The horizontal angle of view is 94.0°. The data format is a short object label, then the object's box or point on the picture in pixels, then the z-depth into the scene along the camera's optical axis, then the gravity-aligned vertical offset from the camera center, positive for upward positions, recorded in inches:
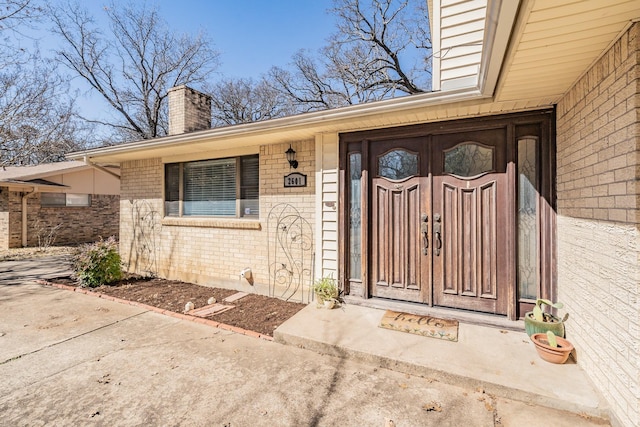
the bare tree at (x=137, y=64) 606.9 +322.8
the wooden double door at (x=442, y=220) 131.6 -3.0
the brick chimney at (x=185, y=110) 243.8 +87.2
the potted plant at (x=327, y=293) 154.7 -41.7
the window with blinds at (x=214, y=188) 199.2 +19.2
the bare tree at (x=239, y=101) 700.0 +270.8
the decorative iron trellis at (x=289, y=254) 174.2 -23.9
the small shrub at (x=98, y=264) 213.9 -36.2
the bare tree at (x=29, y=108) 338.0 +131.3
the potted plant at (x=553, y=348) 99.3 -45.7
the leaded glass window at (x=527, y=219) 126.8 -2.5
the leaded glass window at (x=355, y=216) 159.6 -1.2
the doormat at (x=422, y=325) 121.9 -48.5
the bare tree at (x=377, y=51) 470.6 +277.2
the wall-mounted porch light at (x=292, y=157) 174.2 +33.5
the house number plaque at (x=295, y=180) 175.0 +20.4
